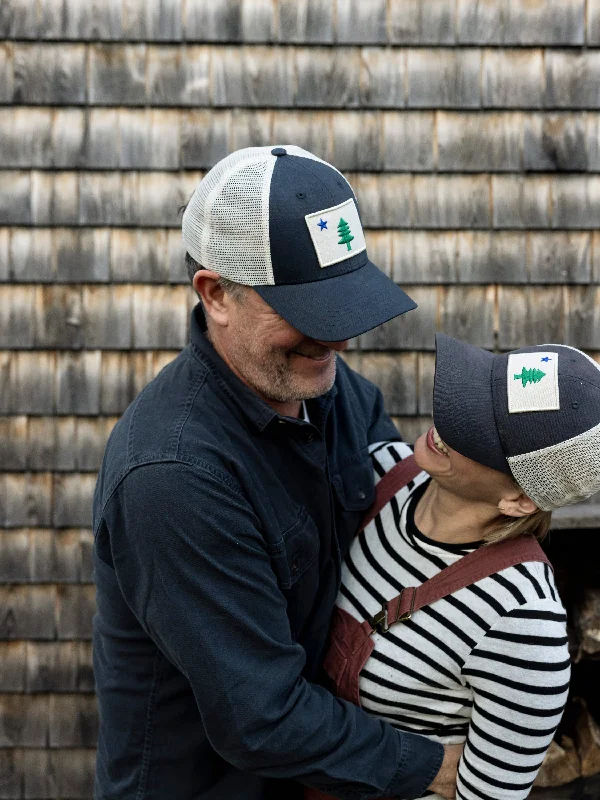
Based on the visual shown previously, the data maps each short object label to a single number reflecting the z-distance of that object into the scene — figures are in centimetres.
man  135
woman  136
